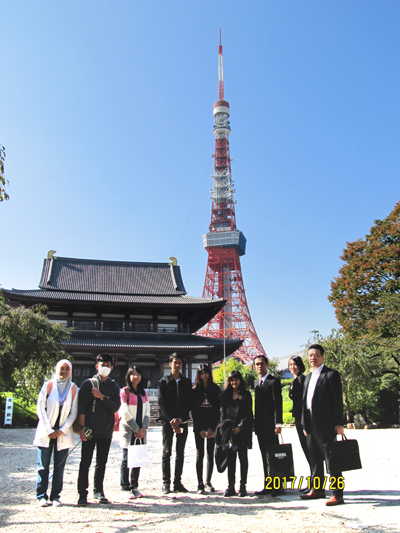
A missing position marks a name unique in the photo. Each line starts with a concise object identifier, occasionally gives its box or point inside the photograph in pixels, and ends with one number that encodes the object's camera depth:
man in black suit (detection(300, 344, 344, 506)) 4.29
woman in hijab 4.17
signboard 12.84
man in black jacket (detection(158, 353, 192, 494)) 4.76
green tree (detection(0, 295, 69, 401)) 11.20
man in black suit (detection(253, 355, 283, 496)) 4.74
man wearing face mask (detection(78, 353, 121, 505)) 4.24
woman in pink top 4.66
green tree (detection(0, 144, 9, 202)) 4.88
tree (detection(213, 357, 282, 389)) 28.30
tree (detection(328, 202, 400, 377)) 20.92
